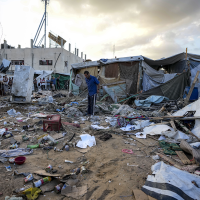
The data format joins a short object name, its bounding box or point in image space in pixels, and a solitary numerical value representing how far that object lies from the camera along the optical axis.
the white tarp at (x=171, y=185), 1.50
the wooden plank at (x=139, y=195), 1.57
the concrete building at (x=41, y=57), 21.78
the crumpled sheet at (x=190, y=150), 2.36
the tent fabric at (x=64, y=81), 20.13
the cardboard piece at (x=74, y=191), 1.68
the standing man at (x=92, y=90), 5.46
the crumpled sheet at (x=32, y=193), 1.59
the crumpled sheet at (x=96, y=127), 4.14
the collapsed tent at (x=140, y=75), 7.16
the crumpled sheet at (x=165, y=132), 3.24
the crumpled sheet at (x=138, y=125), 4.14
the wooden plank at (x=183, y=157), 2.32
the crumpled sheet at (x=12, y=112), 5.61
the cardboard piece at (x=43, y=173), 1.94
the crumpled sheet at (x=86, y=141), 3.06
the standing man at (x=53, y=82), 16.90
